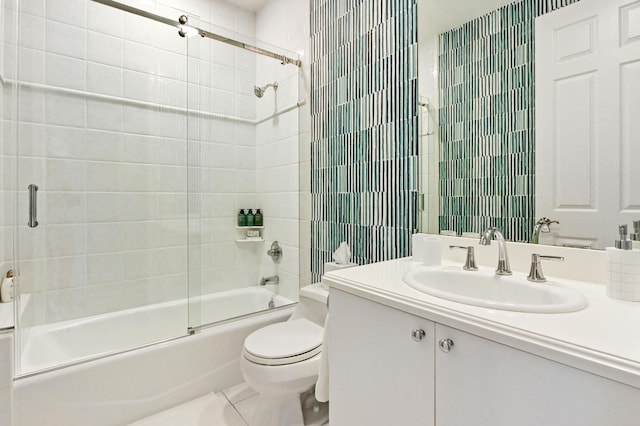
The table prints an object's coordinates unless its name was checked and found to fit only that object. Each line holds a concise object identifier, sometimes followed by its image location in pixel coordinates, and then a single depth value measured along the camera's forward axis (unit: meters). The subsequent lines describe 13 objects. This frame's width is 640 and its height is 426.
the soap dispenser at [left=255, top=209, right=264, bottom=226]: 2.37
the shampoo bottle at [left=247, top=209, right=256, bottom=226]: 2.34
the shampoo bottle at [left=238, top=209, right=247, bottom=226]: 2.30
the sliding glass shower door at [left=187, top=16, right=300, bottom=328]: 2.06
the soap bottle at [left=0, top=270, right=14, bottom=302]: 1.43
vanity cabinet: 0.54
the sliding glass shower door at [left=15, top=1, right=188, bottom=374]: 1.72
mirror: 0.96
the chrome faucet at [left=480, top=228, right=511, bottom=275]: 1.03
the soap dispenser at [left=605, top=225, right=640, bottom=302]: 0.78
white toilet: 1.32
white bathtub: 1.38
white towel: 1.12
